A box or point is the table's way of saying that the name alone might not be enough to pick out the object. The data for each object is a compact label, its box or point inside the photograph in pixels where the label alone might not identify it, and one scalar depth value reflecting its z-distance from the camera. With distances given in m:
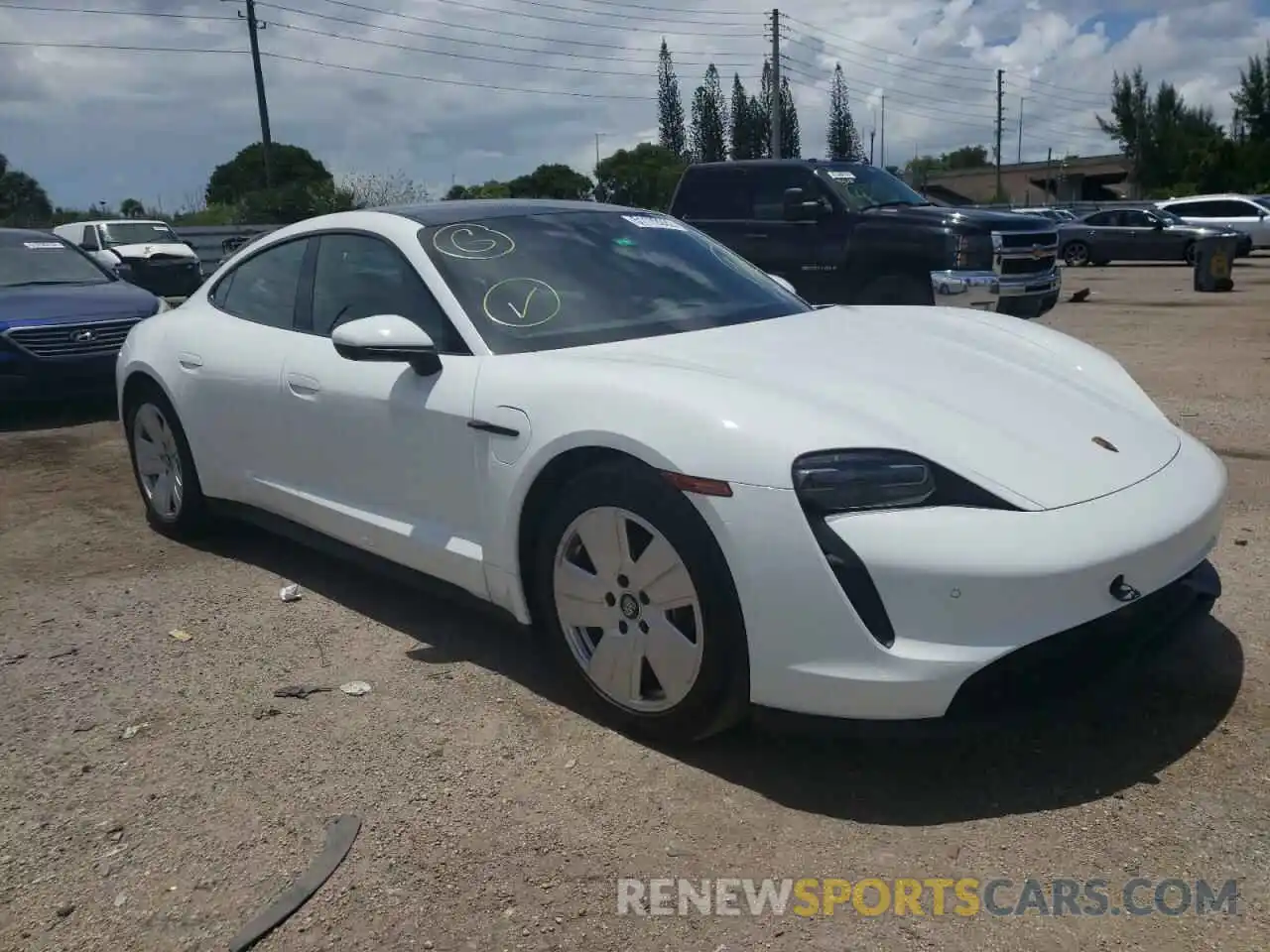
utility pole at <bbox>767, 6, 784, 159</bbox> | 45.88
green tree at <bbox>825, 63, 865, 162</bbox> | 69.81
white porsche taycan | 2.61
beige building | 82.06
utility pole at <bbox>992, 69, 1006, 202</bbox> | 81.25
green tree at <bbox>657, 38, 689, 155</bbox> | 67.25
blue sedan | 8.19
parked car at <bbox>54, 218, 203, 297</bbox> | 19.59
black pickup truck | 10.10
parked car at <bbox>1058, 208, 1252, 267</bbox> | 24.97
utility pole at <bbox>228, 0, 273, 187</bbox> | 34.69
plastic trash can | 18.27
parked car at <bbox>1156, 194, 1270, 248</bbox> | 26.61
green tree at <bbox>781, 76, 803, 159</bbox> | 60.66
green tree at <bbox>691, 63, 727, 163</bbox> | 64.31
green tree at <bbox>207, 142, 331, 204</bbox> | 51.05
